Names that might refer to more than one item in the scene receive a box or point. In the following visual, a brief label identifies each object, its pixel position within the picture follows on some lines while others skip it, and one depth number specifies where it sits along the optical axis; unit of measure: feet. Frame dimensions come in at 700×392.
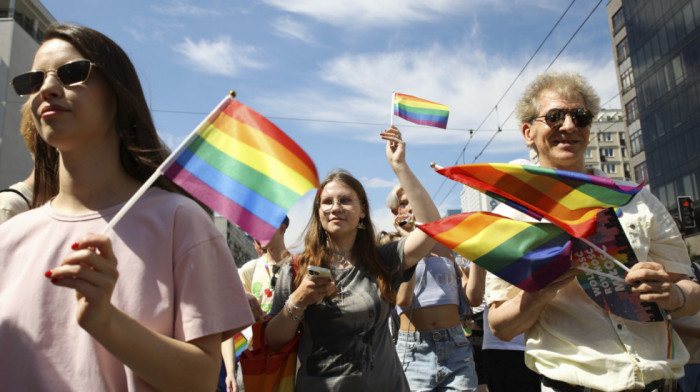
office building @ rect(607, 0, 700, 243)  123.44
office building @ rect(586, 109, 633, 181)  321.32
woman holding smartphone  9.66
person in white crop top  14.12
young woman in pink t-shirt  4.67
